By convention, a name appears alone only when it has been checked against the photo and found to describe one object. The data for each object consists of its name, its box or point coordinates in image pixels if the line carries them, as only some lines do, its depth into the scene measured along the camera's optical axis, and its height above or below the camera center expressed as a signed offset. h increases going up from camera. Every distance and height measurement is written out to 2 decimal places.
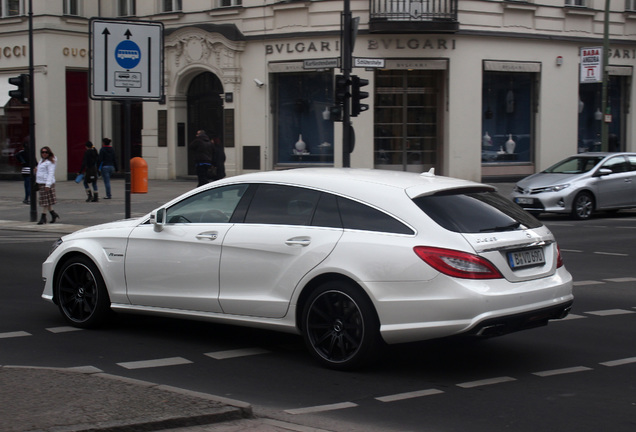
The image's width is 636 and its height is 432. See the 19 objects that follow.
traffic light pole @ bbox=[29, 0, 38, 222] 21.41 +0.12
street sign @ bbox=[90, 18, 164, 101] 16.25 +1.55
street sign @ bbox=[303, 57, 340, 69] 22.61 +2.06
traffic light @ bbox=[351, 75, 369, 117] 20.14 +1.13
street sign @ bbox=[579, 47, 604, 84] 25.75 +2.28
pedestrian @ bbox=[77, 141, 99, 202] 25.38 -0.61
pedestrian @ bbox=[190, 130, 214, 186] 26.17 -0.28
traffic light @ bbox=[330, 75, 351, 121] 19.98 +1.19
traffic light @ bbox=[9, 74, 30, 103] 21.56 +1.40
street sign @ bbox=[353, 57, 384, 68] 20.59 +1.88
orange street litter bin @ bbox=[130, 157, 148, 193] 26.91 -0.91
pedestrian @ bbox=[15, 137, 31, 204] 25.45 -0.67
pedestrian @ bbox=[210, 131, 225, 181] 26.31 -0.43
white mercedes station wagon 6.48 -0.89
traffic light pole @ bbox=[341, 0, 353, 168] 20.06 +1.52
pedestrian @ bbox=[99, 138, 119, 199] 26.38 -0.50
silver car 20.86 -0.94
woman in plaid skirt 20.16 -0.77
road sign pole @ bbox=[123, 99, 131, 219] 16.61 -0.28
